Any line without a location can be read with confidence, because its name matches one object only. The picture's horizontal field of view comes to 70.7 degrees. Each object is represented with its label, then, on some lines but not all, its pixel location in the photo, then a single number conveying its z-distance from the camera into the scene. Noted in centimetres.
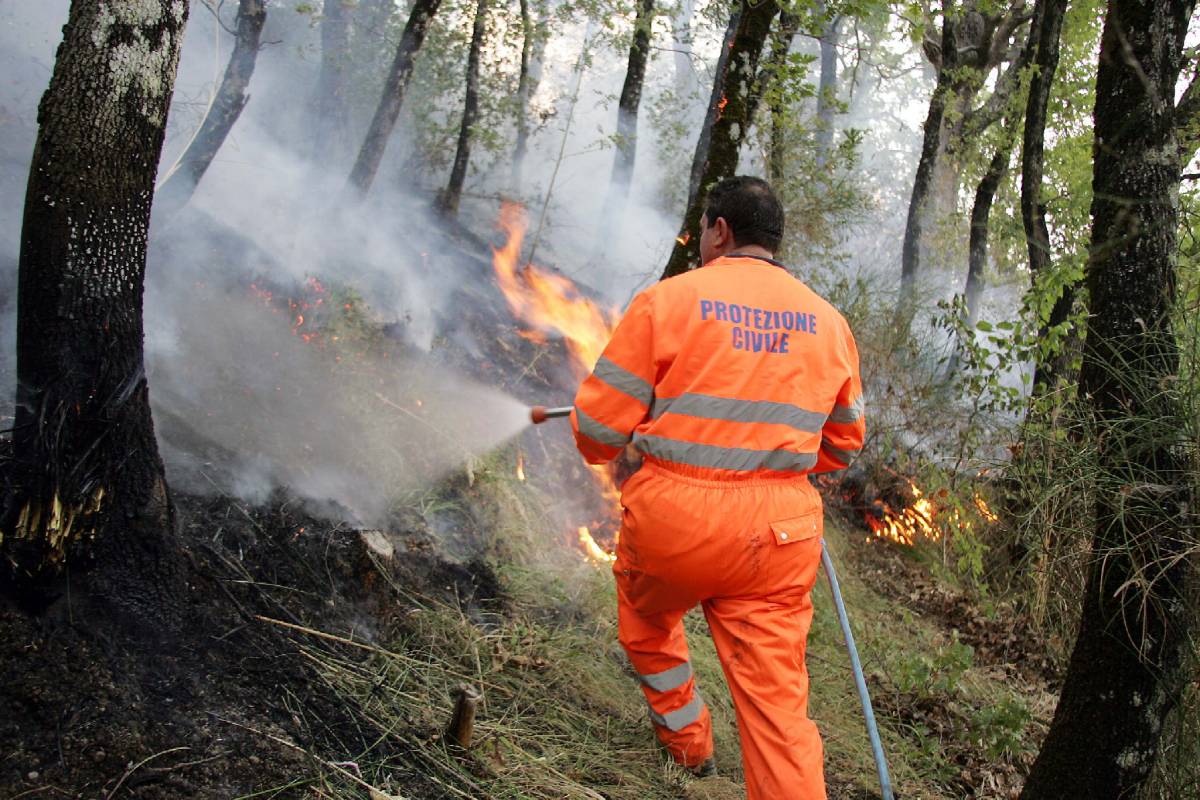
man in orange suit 289
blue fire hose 305
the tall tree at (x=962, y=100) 1035
